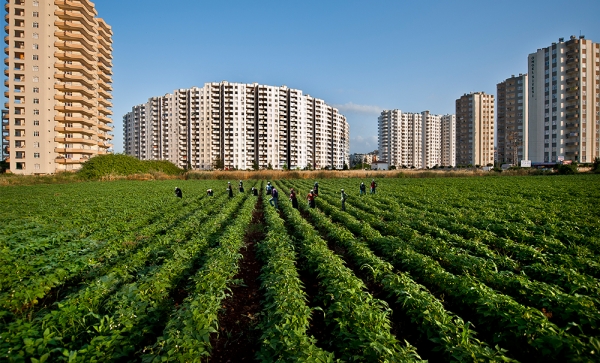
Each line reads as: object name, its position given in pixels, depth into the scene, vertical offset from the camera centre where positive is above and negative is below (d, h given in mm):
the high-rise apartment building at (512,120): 106438 +19886
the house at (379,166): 132862 +4631
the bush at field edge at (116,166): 59438 +2181
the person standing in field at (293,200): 20797 -1624
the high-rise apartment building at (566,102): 76625 +18932
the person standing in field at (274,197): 22031 -1497
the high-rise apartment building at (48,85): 66125 +20657
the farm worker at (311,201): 19623 -1622
